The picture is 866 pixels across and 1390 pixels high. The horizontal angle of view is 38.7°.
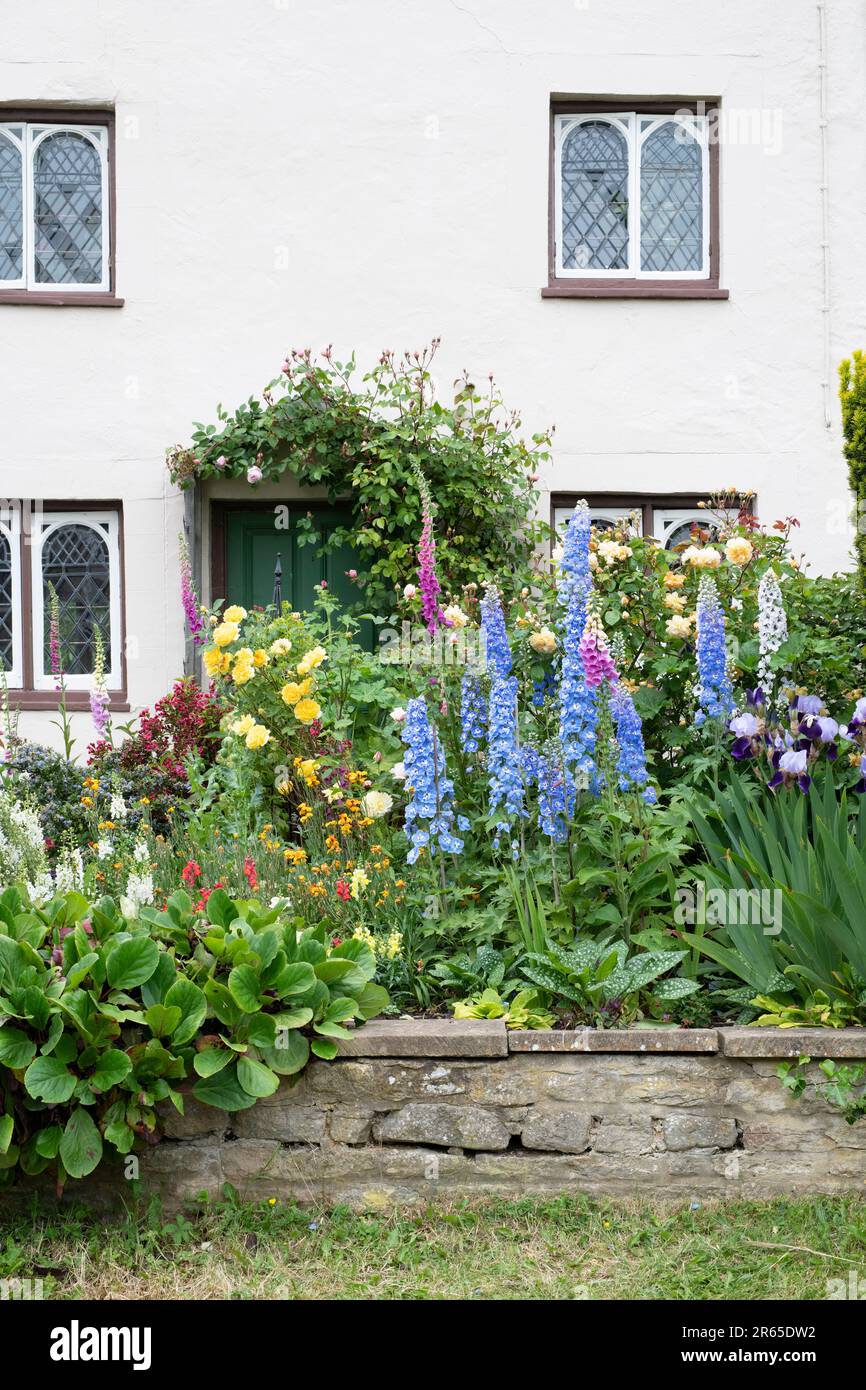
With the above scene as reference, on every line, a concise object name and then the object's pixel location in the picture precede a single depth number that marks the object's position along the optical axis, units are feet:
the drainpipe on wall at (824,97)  26.89
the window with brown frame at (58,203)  26.99
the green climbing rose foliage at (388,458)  25.05
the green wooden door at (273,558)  27.20
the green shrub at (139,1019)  10.37
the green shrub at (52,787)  19.08
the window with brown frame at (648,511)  27.20
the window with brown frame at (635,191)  27.40
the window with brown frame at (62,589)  26.73
